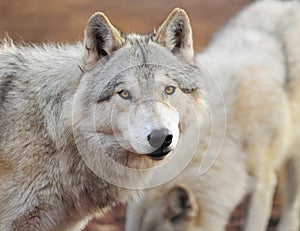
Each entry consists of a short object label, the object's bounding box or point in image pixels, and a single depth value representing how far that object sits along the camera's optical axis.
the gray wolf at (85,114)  10.48
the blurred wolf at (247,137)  14.94
